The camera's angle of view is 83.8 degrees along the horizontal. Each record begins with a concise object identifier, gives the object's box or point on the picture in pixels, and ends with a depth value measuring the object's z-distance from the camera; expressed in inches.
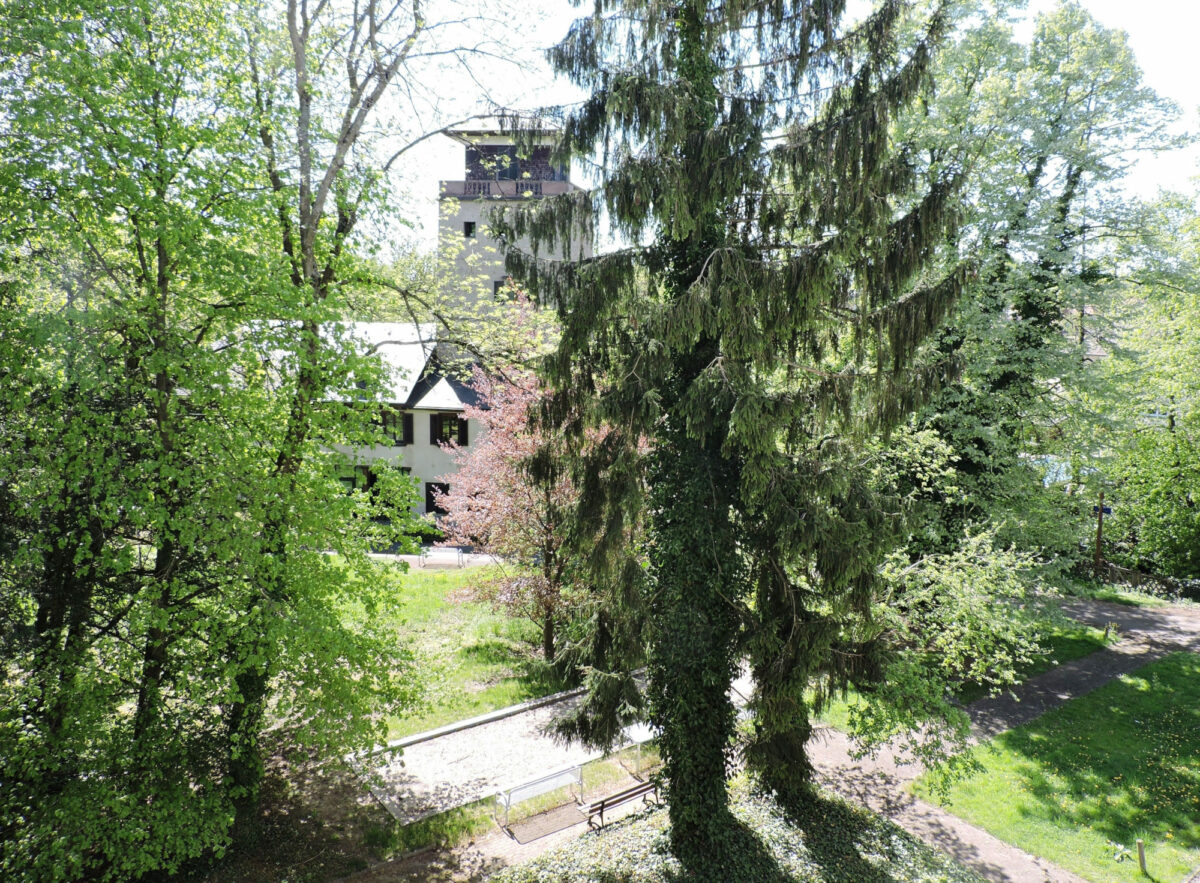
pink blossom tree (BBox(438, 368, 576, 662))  610.5
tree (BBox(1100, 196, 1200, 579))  738.2
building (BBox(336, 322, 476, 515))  1080.8
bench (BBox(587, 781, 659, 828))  415.2
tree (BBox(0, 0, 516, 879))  308.8
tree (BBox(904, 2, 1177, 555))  593.0
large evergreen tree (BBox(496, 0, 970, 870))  322.3
